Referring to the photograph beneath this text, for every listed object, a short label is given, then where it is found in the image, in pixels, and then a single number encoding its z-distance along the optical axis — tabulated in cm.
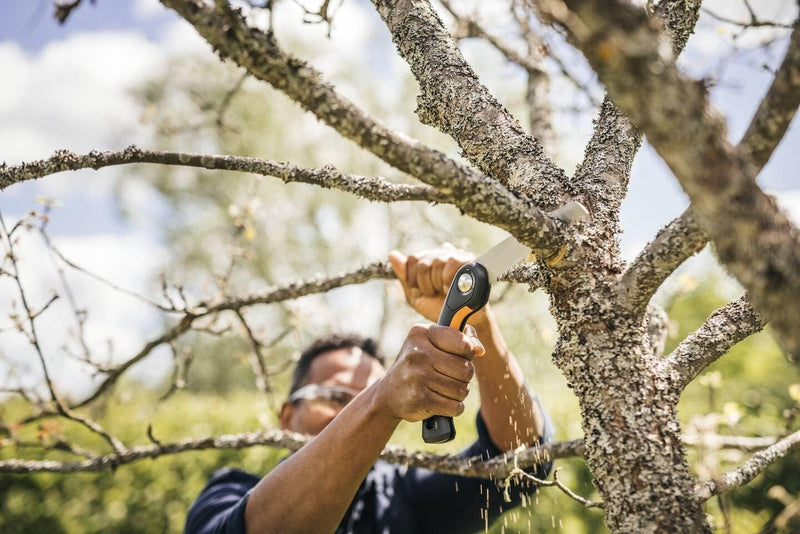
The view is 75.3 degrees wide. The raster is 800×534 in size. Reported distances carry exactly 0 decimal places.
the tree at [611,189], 65
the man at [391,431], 138
